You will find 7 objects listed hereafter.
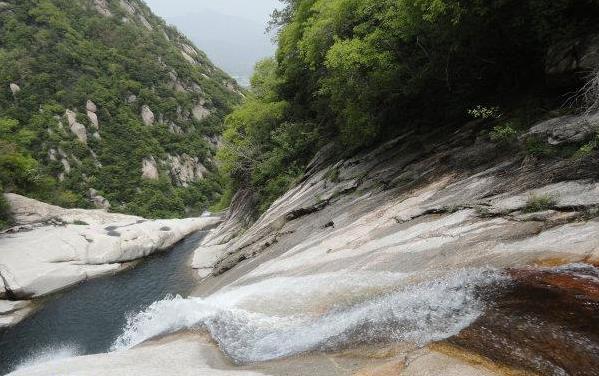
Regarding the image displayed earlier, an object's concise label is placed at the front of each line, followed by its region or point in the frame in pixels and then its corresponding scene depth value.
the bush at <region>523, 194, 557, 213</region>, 10.32
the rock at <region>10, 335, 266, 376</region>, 9.29
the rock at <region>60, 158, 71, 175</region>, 66.81
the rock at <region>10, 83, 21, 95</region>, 69.88
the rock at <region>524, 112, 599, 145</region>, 11.48
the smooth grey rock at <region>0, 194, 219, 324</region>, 34.03
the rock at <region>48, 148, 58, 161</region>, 66.44
